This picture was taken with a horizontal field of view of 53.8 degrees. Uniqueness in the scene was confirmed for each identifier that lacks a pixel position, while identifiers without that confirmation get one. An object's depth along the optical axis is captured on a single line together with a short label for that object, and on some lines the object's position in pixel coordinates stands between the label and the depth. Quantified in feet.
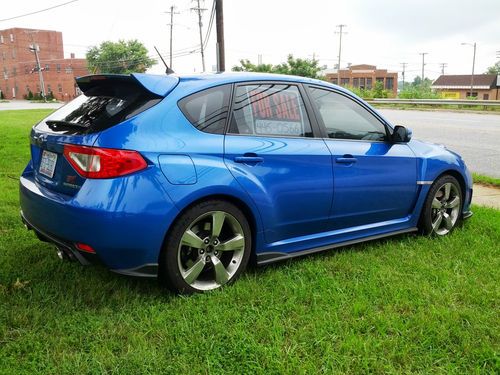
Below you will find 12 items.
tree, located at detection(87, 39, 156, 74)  267.59
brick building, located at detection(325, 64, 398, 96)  326.24
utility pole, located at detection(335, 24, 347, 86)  230.68
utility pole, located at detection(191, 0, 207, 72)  162.91
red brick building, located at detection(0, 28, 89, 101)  279.28
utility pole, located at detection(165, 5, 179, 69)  202.69
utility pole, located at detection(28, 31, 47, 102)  224.41
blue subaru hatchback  9.85
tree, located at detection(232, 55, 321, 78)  168.66
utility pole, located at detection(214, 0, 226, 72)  49.47
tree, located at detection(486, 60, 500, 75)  357.00
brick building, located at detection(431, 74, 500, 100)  242.86
